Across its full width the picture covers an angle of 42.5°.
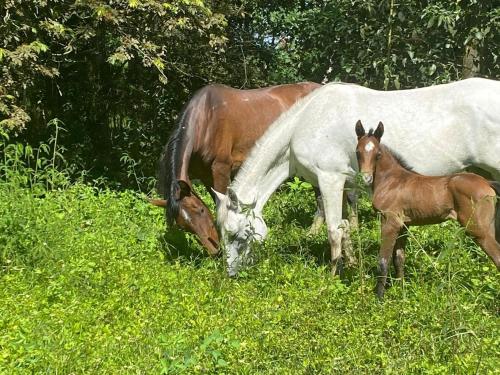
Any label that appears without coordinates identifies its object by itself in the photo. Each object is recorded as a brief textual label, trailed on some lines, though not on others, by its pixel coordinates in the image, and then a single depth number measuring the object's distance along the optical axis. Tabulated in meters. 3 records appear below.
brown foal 4.66
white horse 5.73
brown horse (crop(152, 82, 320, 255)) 6.14
